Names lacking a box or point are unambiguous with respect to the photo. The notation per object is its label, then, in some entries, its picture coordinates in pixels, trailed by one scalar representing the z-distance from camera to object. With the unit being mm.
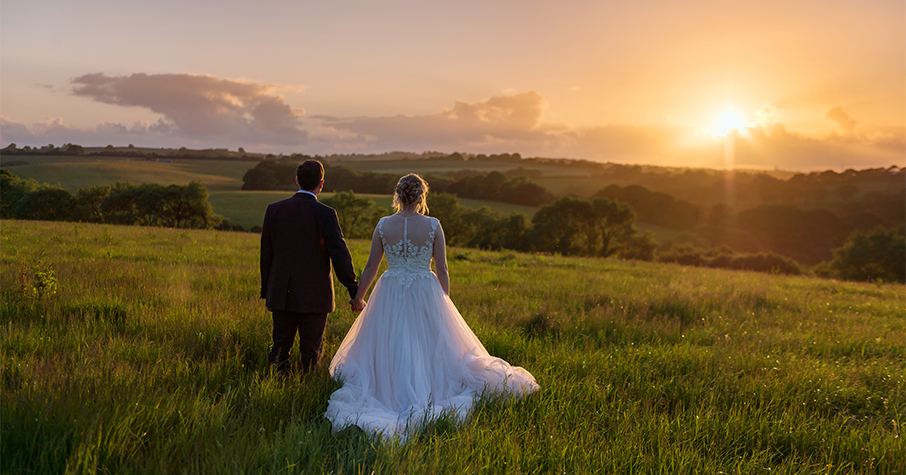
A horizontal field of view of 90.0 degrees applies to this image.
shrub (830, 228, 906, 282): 48562
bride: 4996
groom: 4984
